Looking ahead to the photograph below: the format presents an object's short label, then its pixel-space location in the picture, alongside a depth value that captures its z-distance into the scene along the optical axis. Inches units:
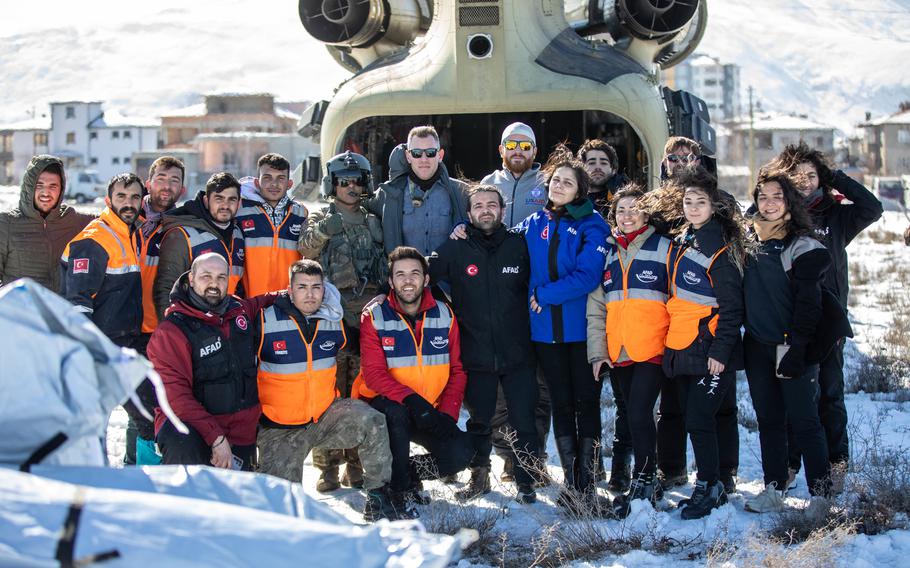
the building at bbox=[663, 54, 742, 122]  4576.8
